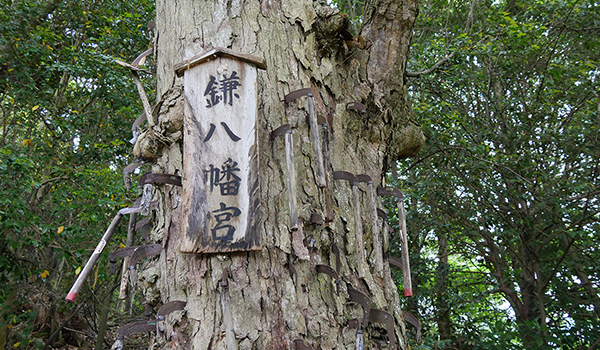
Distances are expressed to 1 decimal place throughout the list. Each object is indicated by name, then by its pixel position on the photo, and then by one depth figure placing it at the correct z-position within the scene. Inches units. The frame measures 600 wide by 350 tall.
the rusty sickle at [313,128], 65.5
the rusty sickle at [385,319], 64.9
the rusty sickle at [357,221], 68.8
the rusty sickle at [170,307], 56.1
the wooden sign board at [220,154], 55.2
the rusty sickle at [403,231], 77.4
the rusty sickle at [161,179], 61.8
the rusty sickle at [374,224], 74.2
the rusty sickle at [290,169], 59.3
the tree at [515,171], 182.9
